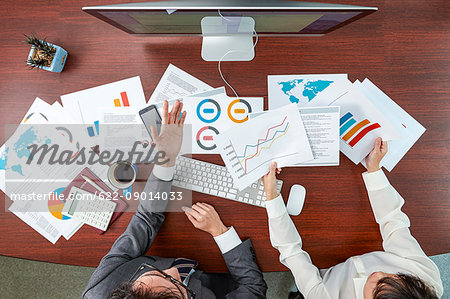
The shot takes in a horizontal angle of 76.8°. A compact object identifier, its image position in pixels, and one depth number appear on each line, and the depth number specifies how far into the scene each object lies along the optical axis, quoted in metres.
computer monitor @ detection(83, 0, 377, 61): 0.69
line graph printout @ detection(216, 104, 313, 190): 0.94
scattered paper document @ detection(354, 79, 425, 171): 1.00
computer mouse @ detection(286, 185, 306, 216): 0.98
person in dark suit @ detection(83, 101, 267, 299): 0.88
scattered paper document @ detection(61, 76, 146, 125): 1.00
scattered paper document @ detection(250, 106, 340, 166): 0.95
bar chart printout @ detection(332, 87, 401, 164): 0.96
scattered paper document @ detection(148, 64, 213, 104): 1.00
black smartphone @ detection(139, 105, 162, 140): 1.00
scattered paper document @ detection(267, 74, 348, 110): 1.00
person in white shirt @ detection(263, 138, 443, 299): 0.89
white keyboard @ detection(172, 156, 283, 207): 0.98
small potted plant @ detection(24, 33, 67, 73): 0.93
